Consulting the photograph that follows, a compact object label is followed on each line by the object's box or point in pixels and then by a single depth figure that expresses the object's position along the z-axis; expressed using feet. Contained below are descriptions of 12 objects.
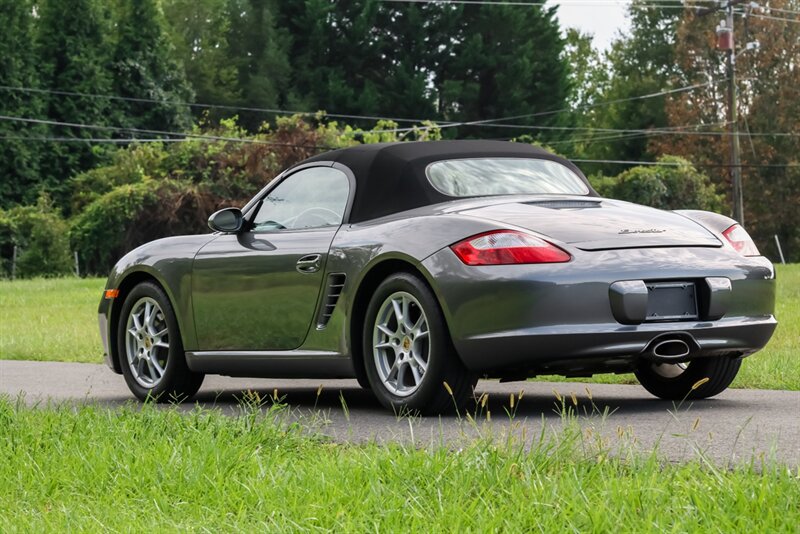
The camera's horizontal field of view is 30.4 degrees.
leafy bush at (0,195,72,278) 161.07
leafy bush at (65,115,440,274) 150.61
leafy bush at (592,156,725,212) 181.98
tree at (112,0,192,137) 210.59
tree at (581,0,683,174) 237.66
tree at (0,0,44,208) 194.08
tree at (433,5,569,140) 212.84
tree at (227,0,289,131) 212.64
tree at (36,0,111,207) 200.95
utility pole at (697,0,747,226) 153.48
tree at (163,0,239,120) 225.35
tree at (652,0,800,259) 213.25
